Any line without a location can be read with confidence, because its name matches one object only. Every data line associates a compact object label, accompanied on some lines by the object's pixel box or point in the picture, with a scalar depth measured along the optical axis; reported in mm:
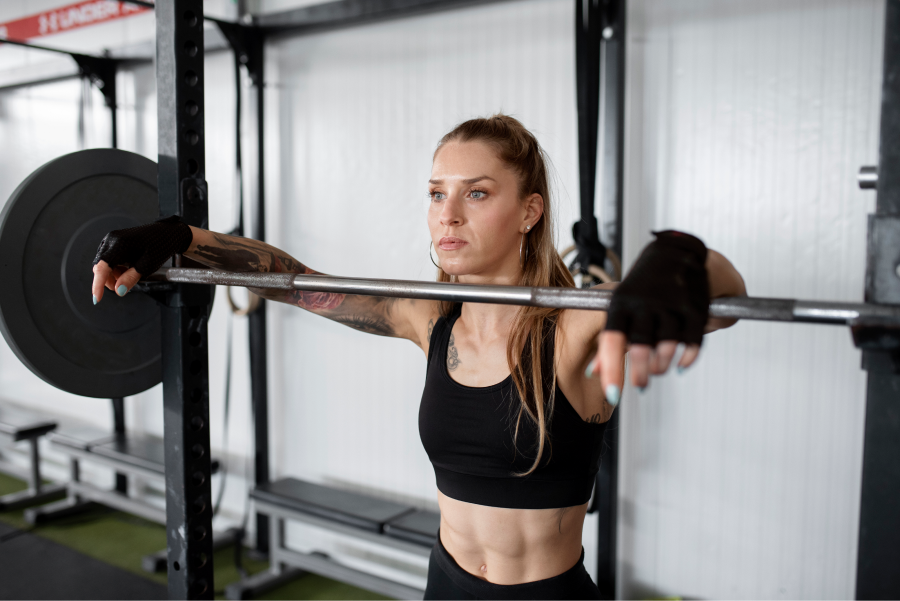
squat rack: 721
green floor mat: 2977
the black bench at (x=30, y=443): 3740
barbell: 1301
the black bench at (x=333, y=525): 2570
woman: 1234
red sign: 3579
